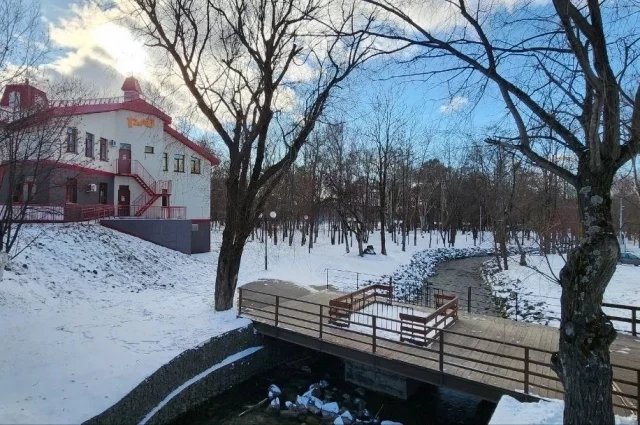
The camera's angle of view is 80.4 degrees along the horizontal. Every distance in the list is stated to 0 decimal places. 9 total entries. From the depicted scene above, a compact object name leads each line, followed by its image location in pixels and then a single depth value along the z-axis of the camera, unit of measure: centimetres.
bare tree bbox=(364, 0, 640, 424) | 459
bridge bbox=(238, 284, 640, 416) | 722
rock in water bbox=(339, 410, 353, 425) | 834
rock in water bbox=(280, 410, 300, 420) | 871
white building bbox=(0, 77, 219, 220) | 2142
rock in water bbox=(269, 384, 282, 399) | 952
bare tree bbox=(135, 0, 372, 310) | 1165
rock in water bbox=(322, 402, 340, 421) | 863
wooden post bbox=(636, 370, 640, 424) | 572
